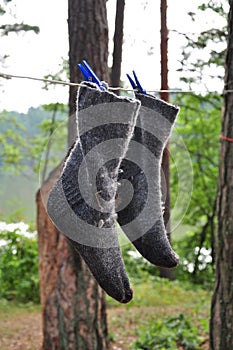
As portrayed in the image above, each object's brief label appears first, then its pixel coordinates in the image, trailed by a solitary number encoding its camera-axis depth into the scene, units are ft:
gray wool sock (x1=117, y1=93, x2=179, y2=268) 7.29
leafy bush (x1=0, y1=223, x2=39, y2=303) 24.78
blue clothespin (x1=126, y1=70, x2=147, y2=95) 7.41
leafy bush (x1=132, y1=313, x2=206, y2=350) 16.71
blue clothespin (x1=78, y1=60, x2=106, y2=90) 6.87
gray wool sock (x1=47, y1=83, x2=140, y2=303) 6.74
